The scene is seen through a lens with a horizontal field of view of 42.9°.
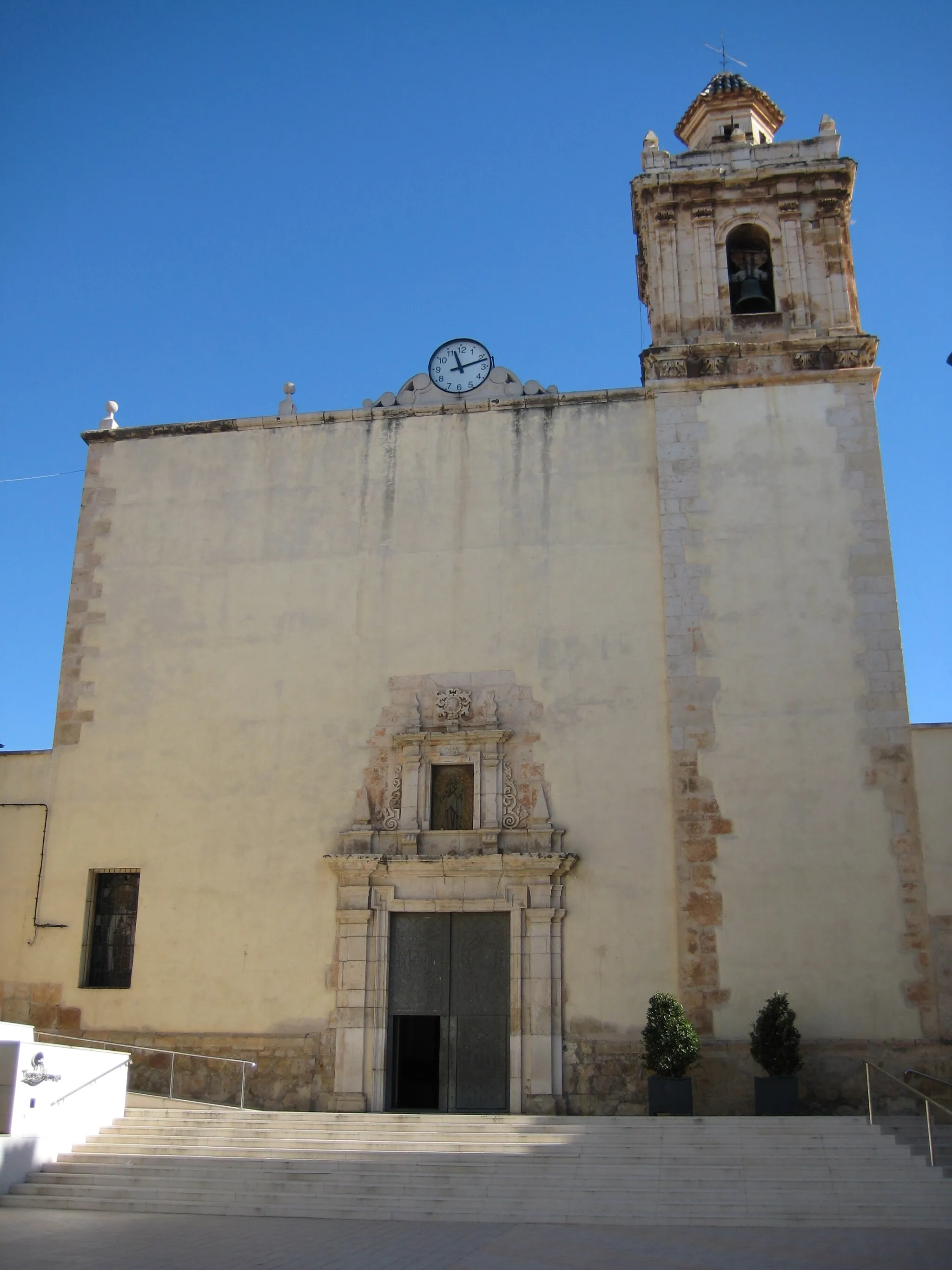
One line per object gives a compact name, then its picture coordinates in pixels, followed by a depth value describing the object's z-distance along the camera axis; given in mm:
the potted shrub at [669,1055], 13227
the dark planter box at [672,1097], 13195
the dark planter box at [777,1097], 13227
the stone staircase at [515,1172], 10547
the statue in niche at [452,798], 15703
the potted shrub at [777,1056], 13250
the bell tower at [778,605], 14359
